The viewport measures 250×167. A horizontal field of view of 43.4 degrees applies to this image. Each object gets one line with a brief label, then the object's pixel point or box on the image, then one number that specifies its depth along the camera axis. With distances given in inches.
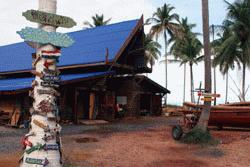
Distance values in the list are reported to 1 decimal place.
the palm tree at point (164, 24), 1936.5
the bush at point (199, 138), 503.8
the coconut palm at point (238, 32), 1323.8
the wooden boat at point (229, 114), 636.1
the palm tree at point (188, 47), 1942.1
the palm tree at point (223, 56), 1395.4
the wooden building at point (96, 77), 820.6
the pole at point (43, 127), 193.5
